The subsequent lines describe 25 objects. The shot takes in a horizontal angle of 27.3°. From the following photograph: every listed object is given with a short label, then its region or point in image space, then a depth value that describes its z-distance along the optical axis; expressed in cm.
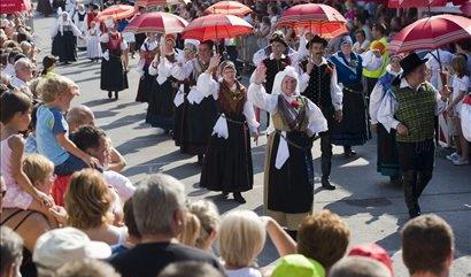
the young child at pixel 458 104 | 1172
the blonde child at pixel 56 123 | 699
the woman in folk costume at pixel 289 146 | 854
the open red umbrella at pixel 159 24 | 1359
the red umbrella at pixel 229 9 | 1711
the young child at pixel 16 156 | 581
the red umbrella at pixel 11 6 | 1270
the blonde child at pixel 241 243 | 460
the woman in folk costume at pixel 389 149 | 1062
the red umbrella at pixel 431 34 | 985
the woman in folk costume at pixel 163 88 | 1373
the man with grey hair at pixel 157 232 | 415
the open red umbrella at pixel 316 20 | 1273
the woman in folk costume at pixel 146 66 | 1515
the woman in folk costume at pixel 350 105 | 1206
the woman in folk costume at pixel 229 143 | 1010
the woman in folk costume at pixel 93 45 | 2508
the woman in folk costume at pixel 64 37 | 2523
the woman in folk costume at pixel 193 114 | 1210
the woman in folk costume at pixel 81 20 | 2767
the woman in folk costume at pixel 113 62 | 1817
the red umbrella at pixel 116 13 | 1811
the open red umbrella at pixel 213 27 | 1212
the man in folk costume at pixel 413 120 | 899
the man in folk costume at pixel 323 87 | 1049
